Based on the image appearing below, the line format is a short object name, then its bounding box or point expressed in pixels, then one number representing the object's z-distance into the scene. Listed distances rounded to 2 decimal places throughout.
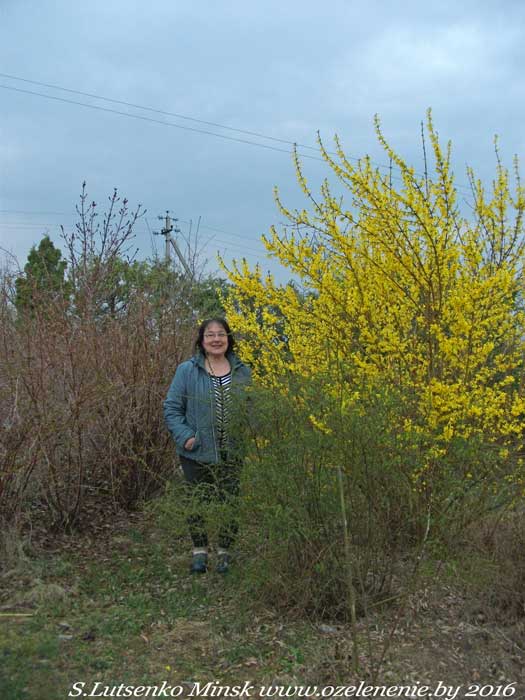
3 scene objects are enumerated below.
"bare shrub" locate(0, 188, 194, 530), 4.29
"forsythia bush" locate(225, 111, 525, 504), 3.73
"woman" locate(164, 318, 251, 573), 3.80
